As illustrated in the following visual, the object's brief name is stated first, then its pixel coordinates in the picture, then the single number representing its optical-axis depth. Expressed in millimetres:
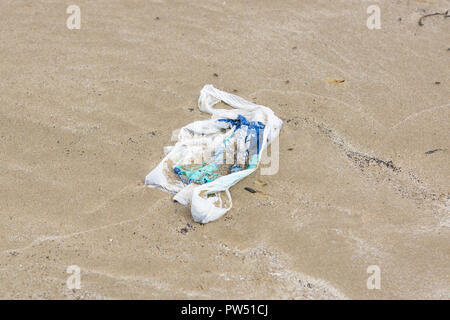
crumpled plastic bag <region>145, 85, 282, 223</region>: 2957
